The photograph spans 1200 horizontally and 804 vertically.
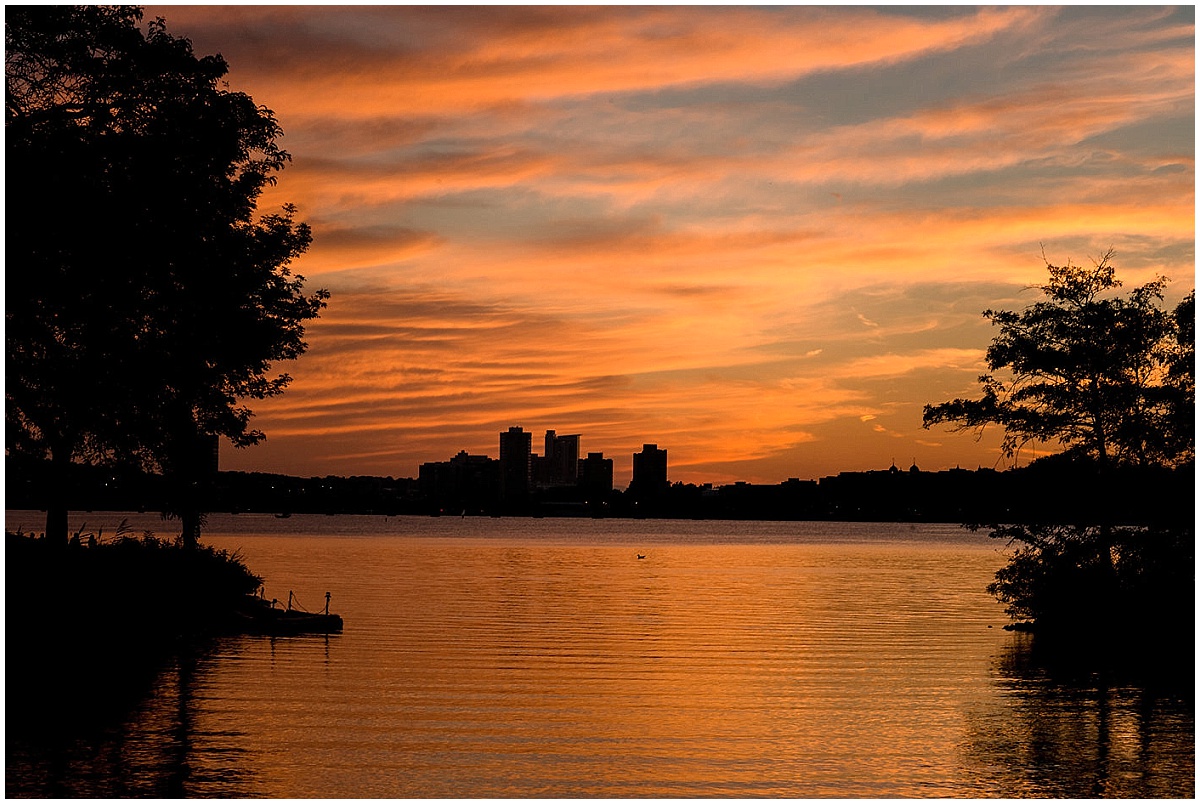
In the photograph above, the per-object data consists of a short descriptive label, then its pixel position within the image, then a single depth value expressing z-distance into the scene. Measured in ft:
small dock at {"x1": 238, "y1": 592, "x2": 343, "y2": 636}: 178.60
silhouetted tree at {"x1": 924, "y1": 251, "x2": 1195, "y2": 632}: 160.04
